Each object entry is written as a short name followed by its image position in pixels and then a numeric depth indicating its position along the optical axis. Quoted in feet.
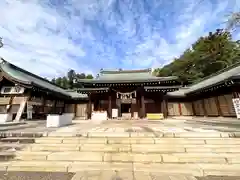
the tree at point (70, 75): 147.37
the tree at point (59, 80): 139.52
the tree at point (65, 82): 136.24
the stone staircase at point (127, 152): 12.21
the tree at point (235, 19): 24.92
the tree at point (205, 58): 101.30
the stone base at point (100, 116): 47.35
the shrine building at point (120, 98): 41.63
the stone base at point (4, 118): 38.34
